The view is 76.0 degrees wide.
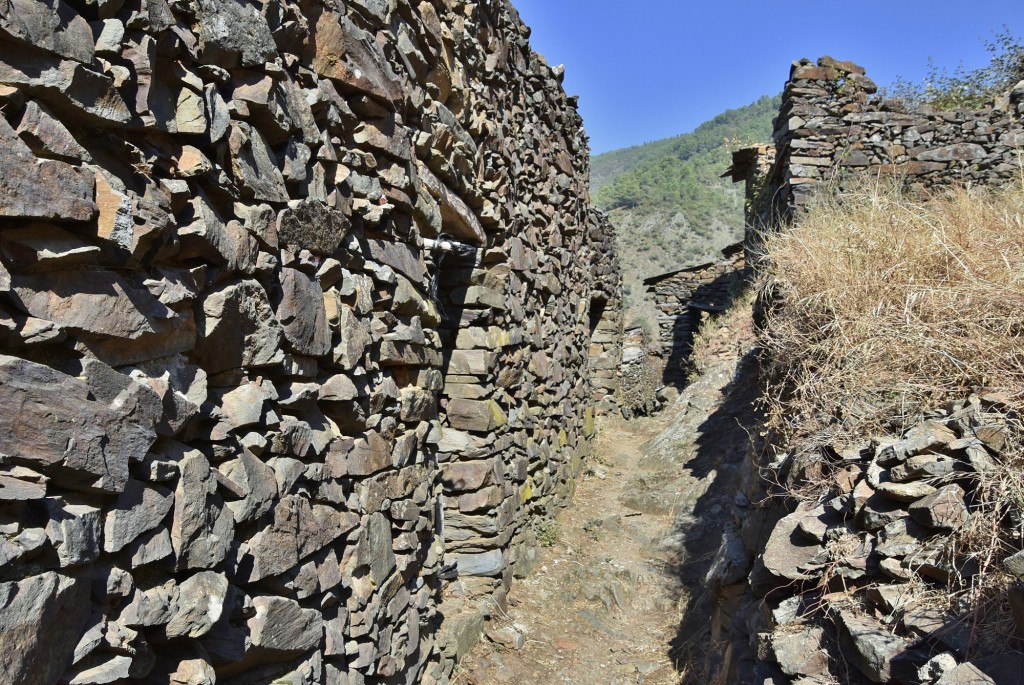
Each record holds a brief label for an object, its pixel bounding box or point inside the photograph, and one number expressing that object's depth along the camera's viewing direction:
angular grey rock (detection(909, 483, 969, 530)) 2.37
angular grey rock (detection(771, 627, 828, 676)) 2.42
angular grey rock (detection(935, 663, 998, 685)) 1.77
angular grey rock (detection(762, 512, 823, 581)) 2.85
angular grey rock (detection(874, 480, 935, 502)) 2.55
